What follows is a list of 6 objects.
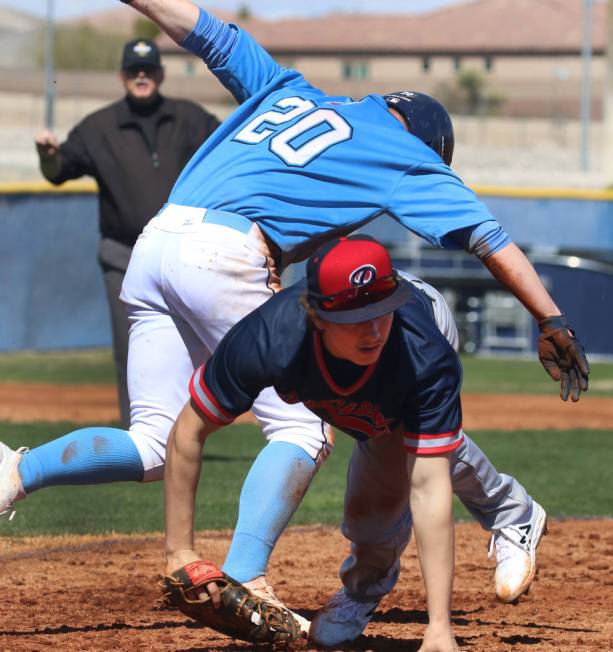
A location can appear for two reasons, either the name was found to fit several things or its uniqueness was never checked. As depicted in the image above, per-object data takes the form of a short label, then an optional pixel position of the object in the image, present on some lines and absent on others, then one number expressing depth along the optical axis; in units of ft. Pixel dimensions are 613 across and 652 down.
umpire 47.96
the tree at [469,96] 342.23
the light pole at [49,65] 171.53
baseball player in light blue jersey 24.20
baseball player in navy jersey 21.18
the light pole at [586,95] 255.09
